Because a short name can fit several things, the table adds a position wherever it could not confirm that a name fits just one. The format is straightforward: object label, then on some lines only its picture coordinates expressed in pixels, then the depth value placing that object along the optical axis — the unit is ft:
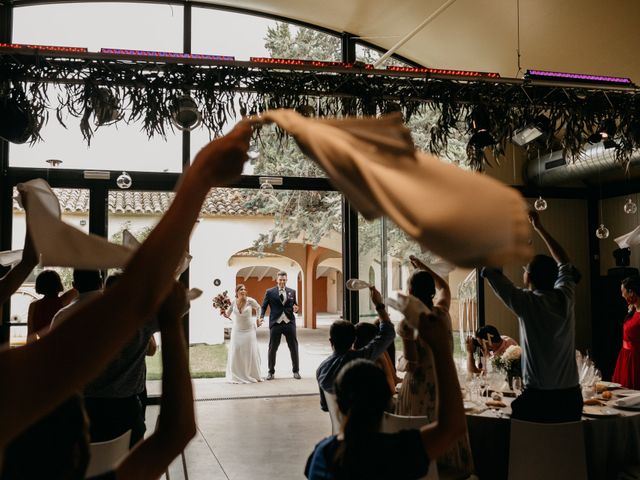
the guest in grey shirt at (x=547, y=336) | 9.97
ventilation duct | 25.05
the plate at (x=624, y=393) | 13.92
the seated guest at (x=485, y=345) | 15.10
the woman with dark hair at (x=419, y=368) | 10.32
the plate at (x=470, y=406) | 12.25
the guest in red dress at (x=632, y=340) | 18.45
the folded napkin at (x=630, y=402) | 12.40
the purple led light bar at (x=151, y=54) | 16.46
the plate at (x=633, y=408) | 12.36
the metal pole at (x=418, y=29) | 19.22
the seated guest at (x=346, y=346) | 10.19
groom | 32.22
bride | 31.37
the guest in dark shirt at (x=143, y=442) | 3.19
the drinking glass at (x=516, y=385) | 13.93
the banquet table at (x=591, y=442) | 11.60
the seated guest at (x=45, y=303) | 14.20
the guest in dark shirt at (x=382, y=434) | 4.60
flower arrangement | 13.71
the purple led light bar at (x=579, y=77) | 18.76
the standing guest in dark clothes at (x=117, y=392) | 10.25
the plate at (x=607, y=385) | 14.85
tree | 26.27
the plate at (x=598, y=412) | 11.88
